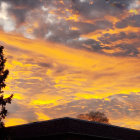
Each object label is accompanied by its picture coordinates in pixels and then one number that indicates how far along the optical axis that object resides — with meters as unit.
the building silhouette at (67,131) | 19.64
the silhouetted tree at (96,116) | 59.48
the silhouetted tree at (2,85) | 23.64
